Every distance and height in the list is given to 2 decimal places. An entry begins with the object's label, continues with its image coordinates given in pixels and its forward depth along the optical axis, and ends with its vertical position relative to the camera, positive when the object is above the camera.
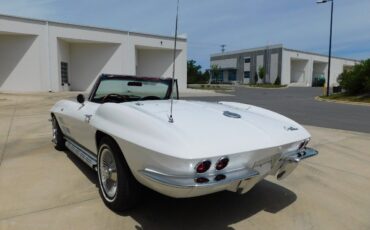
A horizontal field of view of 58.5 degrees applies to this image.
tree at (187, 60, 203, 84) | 69.31 +1.50
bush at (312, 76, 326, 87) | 61.84 -0.14
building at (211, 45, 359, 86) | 62.88 +3.44
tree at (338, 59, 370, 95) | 23.81 +0.13
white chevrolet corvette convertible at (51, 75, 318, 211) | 2.56 -0.58
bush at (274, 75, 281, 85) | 60.47 -0.04
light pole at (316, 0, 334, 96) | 26.03 +5.07
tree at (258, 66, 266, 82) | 64.94 +1.48
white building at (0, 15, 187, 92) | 24.47 +2.05
